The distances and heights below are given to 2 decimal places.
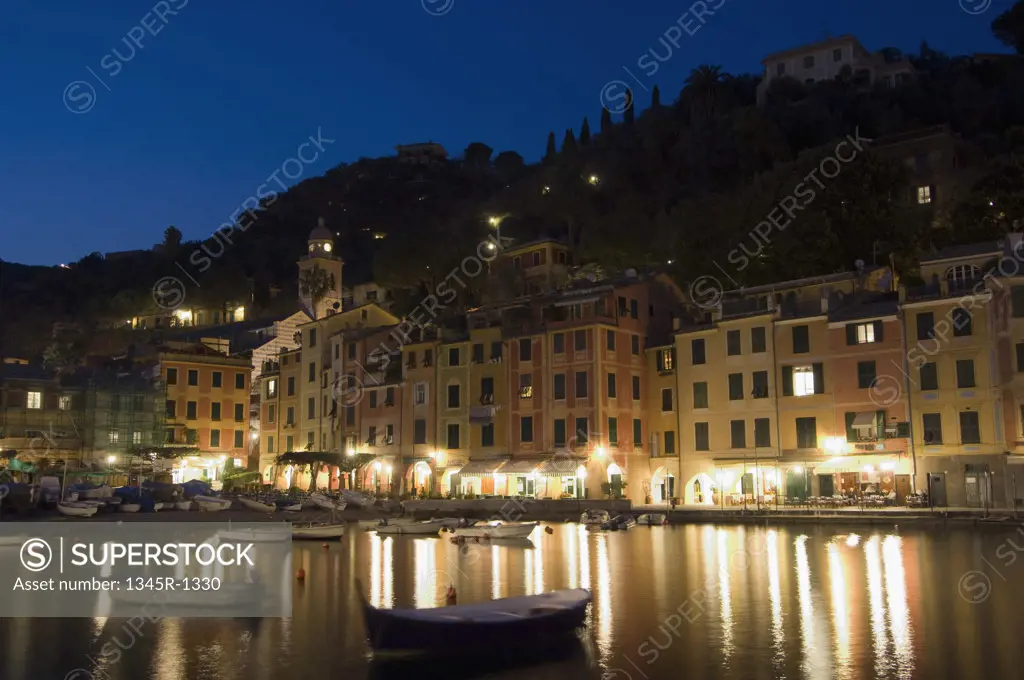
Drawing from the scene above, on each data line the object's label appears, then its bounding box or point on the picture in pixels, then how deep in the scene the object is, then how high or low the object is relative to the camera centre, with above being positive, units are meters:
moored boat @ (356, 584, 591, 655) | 18.09 -2.60
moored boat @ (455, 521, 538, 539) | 43.12 -1.95
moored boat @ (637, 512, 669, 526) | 48.97 -1.81
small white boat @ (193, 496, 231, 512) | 55.06 -0.68
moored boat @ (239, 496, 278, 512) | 55.60 -0.86
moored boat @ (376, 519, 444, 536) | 49.00 -2.04
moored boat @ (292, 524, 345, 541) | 45.50 -2.00
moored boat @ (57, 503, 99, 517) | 49.22 -0.78
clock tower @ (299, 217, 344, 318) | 95.81 +21.72
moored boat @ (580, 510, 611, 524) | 48.69 -1.62
